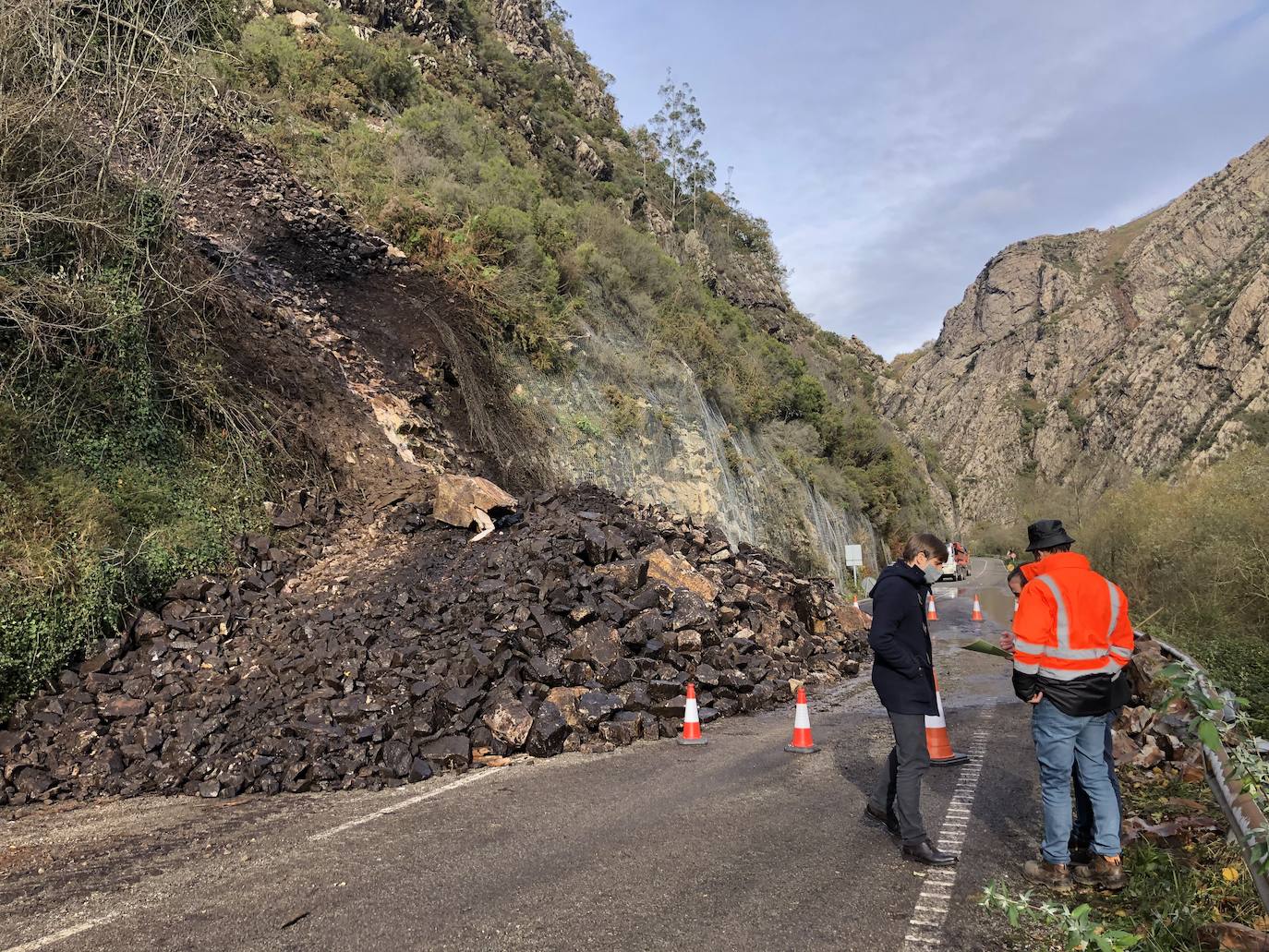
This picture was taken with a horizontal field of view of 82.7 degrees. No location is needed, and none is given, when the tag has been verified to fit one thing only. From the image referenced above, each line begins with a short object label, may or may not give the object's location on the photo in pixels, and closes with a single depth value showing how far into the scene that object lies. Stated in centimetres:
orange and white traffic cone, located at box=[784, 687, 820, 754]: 719
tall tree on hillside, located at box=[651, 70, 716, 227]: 5044
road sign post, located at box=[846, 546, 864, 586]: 2605
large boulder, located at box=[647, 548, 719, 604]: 1127
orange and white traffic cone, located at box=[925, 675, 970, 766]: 643
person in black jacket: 457
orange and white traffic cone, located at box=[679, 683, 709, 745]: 785
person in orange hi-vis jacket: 390
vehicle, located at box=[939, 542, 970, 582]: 3167
